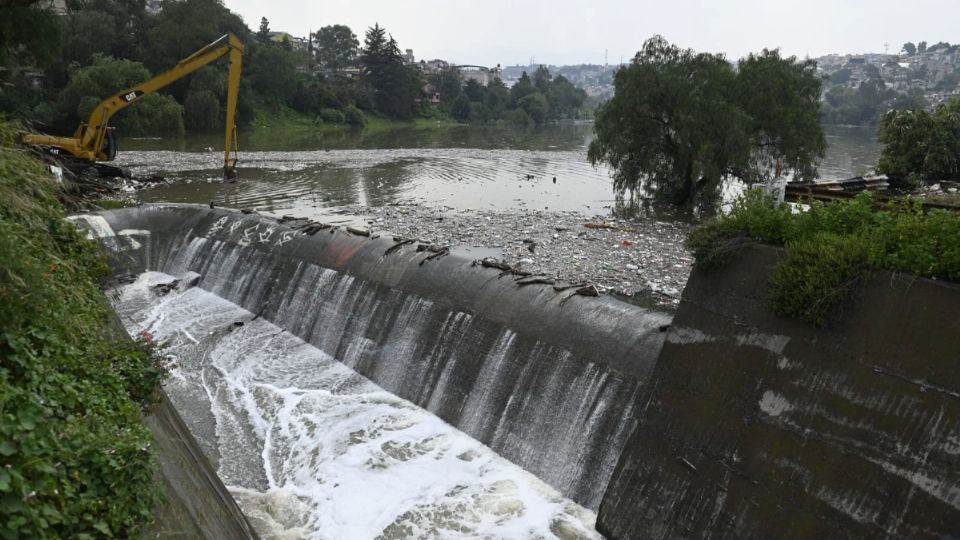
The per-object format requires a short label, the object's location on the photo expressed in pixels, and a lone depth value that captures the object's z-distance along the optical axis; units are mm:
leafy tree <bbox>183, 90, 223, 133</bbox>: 61531
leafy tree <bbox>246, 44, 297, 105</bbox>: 79938
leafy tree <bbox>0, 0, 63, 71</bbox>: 23688
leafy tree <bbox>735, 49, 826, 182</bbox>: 31000
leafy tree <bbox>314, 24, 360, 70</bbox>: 131875
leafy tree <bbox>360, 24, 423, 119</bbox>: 98938
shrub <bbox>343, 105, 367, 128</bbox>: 87562
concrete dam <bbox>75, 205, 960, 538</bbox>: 6617
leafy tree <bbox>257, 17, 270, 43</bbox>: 110075
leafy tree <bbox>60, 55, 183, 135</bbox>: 52656
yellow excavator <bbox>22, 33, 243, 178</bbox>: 28359
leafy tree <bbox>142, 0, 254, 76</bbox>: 66812
